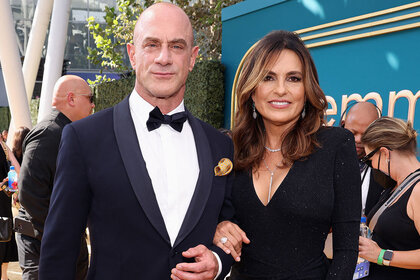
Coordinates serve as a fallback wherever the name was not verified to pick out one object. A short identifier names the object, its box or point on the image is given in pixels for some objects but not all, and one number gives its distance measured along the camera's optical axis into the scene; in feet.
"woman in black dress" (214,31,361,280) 6.84
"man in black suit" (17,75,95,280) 12.25
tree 39.73
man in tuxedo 5.96
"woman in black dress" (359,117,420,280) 9.18
